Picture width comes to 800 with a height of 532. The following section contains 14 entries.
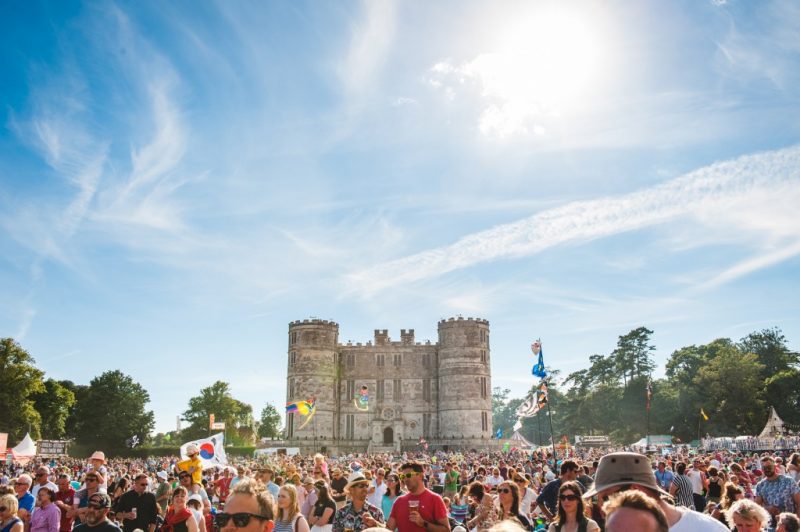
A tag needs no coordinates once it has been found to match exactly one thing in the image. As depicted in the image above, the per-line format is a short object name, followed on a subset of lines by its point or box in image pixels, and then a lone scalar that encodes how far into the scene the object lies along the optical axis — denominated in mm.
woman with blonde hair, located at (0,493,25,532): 6113
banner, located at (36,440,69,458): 31969
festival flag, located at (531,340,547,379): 21062
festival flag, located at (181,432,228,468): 19877
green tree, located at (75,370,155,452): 61031
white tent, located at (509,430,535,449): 44356
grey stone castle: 57031
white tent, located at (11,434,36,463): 26422
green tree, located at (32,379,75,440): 56531
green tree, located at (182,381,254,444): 68938
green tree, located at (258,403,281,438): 80938
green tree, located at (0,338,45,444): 45781
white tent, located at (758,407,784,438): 40938
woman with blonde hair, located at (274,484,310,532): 5613
